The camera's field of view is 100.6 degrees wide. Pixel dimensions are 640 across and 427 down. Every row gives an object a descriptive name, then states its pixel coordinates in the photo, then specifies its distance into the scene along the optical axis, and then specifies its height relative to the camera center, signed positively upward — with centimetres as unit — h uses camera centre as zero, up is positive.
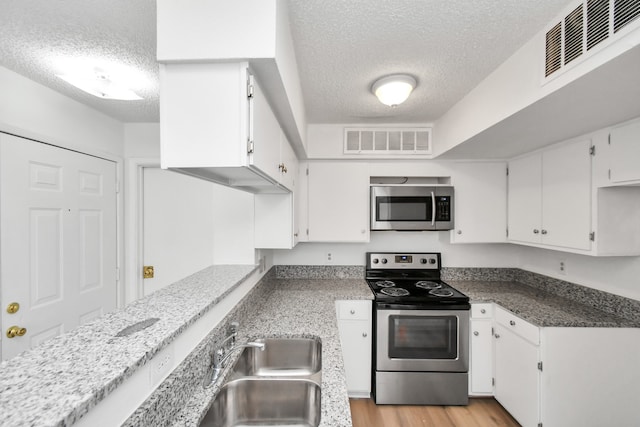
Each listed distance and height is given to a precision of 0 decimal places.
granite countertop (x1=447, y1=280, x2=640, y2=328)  168 -68
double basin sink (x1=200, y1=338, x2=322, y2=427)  105 -77
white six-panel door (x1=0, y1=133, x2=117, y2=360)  156 -19
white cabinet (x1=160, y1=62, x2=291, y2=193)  93 +34
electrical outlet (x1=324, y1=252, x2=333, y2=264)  276 -48
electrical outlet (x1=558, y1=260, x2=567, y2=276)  216 -45
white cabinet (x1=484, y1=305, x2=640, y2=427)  162 -102
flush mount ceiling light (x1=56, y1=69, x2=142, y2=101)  148 +73
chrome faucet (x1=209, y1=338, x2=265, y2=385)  106 -60
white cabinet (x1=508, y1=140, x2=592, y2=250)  174 +12
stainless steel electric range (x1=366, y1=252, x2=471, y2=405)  206 -108
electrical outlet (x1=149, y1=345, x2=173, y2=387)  76 -46
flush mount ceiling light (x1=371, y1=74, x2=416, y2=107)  160 +77
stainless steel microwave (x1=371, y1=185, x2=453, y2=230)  240 +4
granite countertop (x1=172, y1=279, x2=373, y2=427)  88 -68
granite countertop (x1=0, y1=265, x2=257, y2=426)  47 -35
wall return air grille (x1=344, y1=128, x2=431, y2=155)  241 +65
